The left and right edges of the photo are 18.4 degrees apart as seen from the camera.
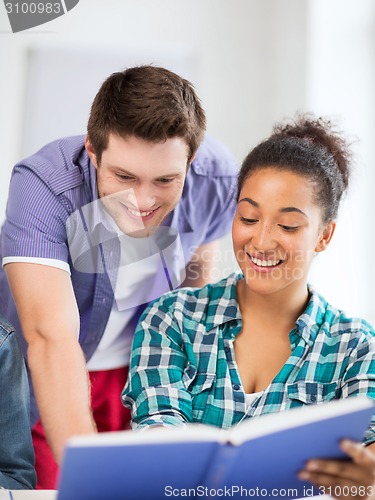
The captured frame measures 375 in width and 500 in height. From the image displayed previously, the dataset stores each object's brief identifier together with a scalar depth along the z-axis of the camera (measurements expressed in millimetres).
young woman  1612
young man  1587
